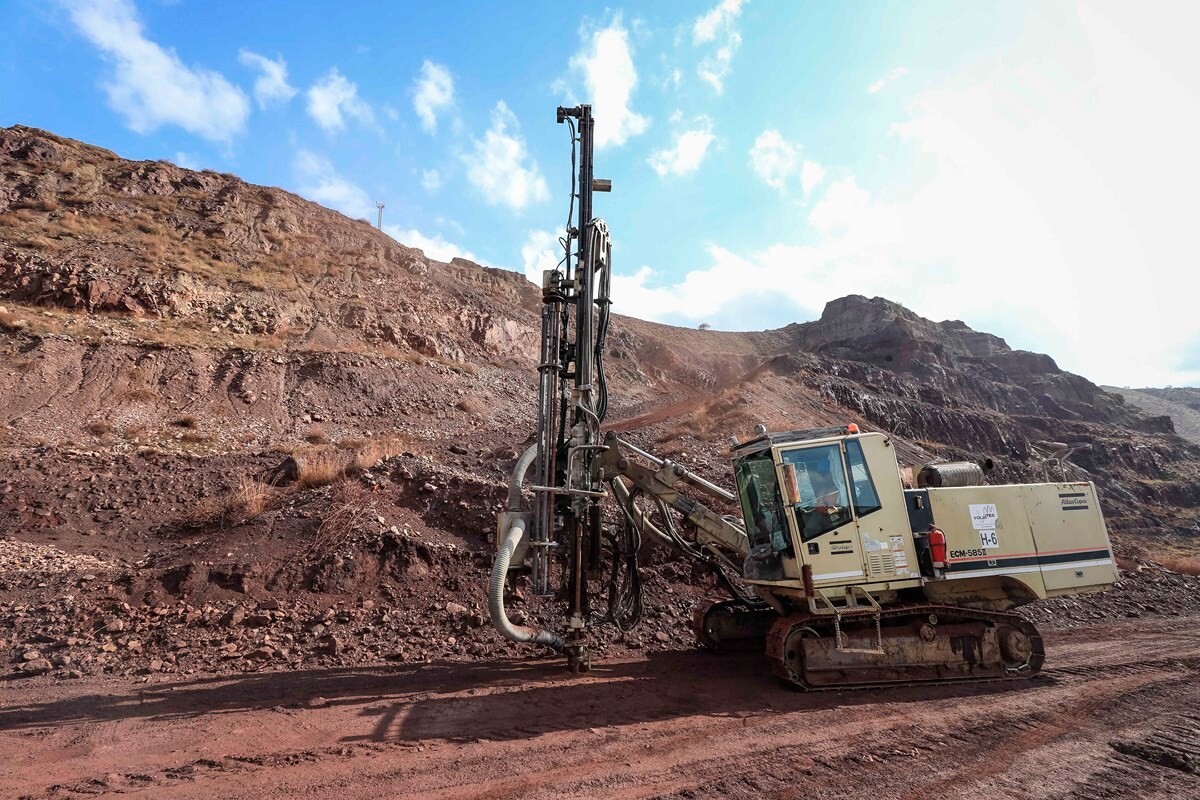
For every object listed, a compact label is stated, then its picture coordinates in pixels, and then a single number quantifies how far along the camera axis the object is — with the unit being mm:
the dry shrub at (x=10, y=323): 18531
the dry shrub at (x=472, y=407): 24984
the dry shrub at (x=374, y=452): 12109
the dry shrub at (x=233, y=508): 10445
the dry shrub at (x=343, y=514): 9461
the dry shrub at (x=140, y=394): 18006
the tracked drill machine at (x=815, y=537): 7199
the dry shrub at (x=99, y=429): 15812
